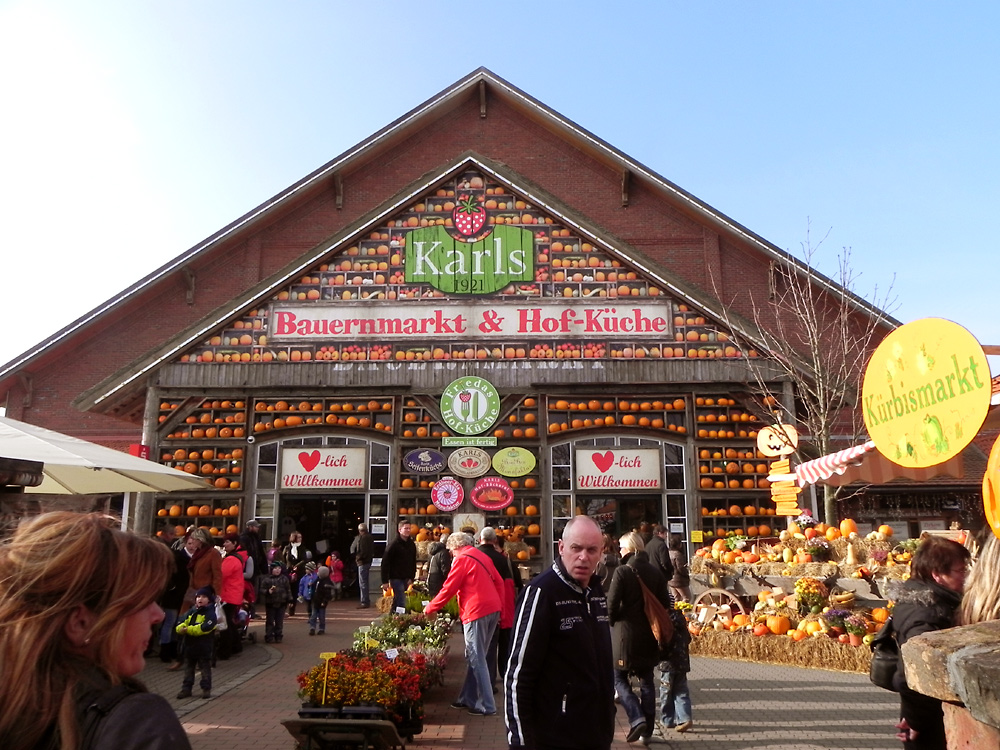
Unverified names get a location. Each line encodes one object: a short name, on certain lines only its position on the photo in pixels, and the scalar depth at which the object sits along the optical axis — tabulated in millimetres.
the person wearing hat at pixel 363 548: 14108
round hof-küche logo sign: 16703
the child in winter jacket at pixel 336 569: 15080
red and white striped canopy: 8812
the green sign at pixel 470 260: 17562
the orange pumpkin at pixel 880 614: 10039
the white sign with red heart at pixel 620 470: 16547
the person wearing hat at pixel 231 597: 9961
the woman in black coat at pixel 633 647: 6297
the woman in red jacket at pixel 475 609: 7246
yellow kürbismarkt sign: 3361
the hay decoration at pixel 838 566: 10523
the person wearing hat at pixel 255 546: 11596
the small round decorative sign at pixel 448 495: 16234
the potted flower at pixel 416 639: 7434
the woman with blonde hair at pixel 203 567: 8992
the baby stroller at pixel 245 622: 10840
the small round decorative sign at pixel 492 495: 16203
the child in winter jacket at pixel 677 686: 6793
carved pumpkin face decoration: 14492
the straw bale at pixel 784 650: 9578
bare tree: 16172
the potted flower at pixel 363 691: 5801
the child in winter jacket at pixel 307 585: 12633
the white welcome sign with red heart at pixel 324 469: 16734
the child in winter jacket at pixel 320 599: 11680
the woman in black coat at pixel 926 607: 3541
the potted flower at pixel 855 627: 9716
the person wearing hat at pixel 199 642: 7840
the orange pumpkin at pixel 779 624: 10422
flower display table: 5562
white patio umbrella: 6797
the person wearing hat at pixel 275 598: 11266
